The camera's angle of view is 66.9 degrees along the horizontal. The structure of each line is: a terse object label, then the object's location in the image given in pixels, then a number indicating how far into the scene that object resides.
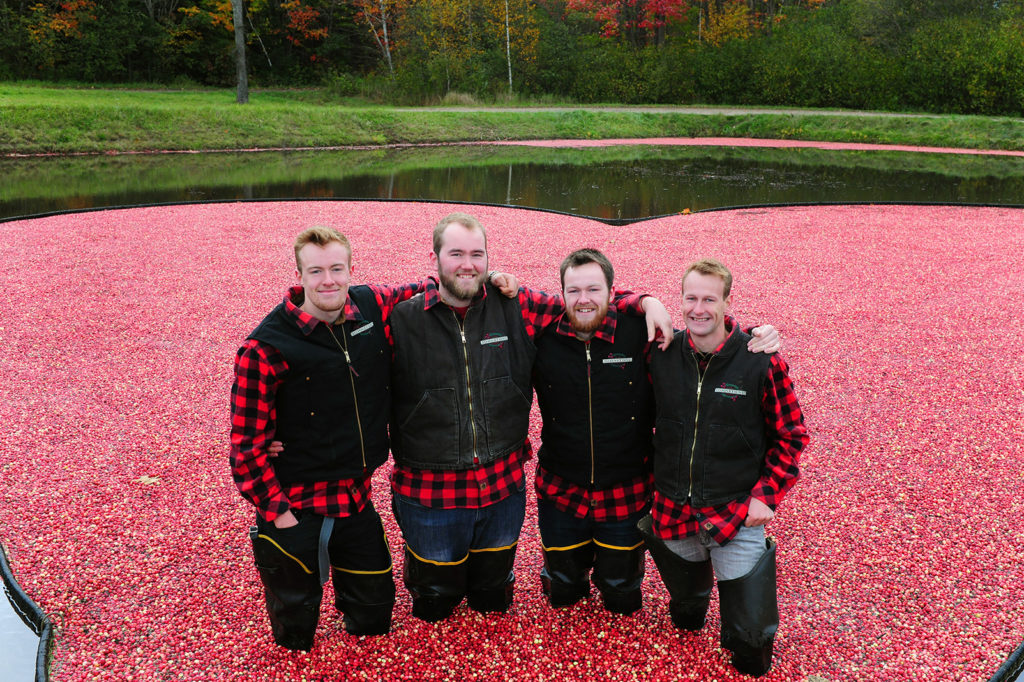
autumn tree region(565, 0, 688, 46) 39.09
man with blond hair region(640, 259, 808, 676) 2.82
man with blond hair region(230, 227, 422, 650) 2.73
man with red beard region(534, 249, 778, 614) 2.99
